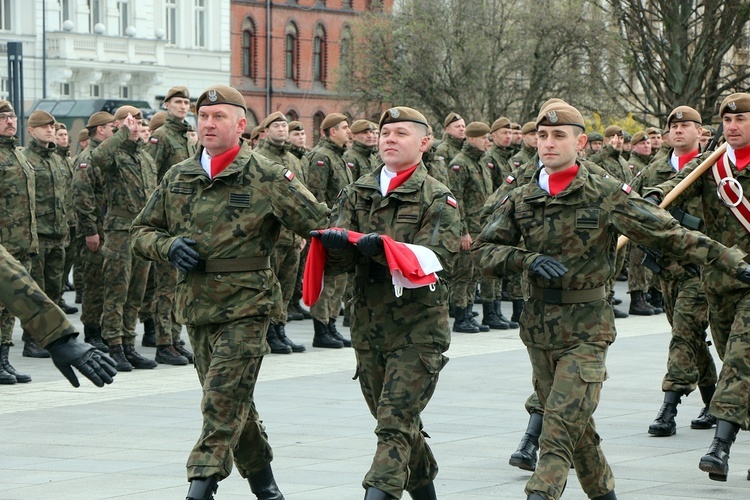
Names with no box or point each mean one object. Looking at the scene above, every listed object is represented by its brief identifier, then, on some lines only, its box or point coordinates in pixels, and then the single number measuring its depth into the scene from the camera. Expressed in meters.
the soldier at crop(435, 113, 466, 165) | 18.91
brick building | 69.69
